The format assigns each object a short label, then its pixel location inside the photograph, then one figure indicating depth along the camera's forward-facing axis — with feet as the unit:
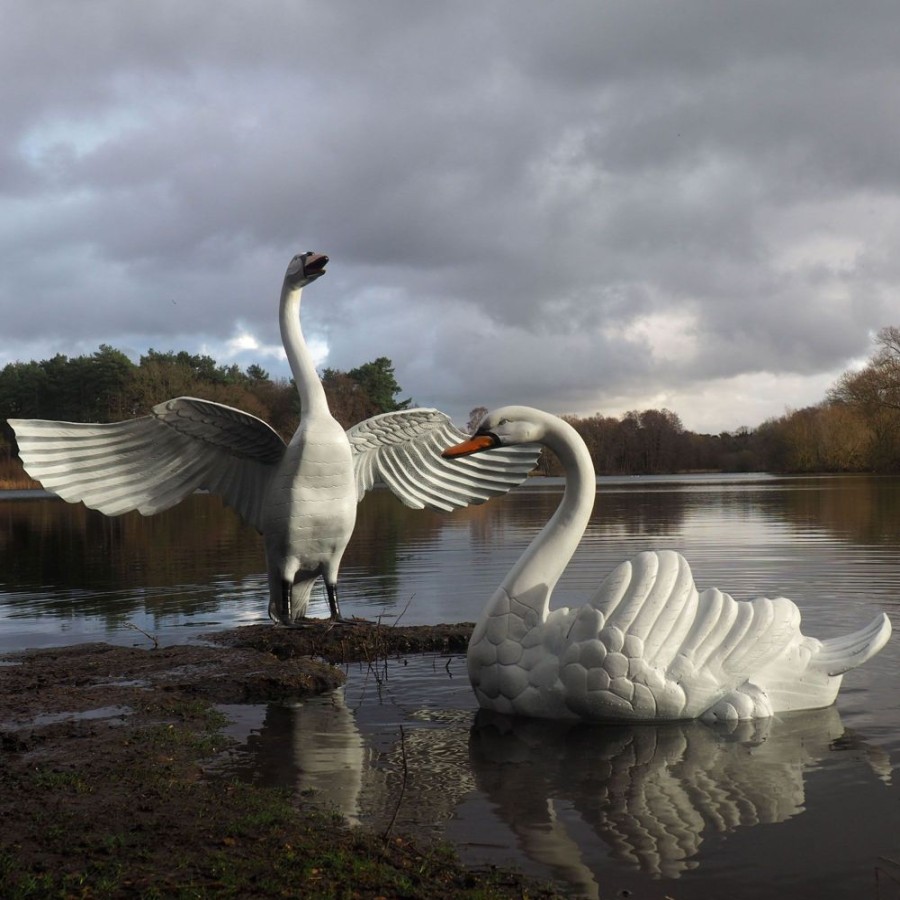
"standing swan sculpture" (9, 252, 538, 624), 29.19
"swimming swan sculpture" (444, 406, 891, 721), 20.11
